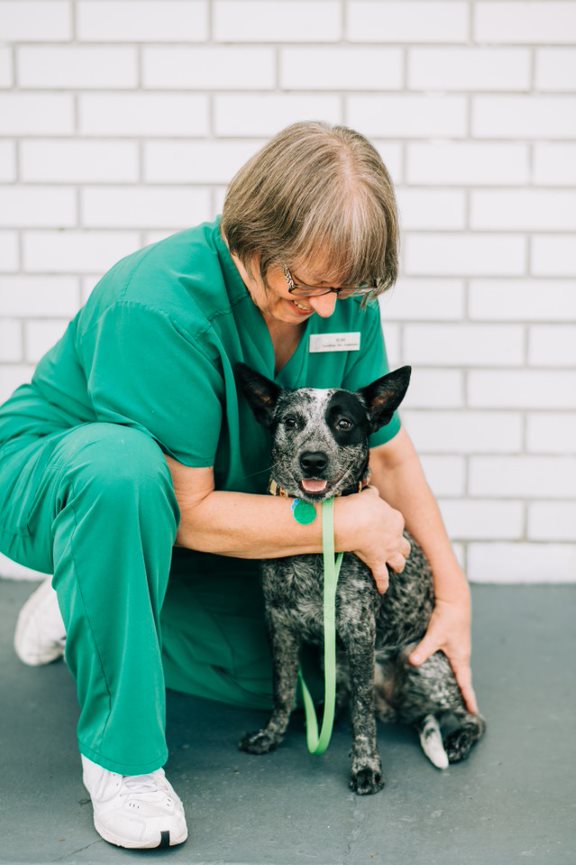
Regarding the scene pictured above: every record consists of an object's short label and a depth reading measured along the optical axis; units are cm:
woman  190
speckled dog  226
